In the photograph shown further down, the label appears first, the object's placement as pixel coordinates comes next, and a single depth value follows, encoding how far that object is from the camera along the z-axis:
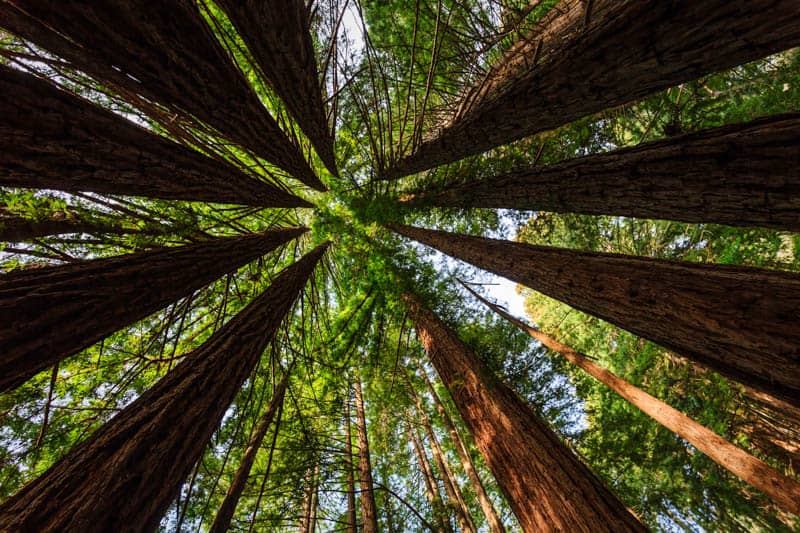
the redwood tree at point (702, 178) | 1.66
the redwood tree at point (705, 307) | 1.43
